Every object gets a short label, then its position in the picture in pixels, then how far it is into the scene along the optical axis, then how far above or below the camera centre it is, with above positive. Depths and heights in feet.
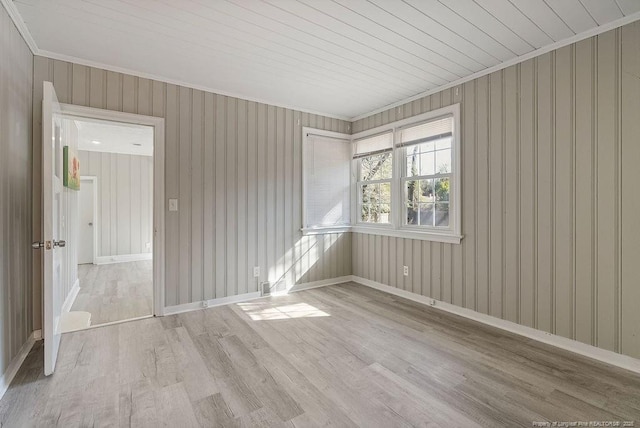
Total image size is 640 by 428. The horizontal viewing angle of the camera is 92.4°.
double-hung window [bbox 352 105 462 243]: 11.07 +1.48
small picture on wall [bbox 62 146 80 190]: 11.75 +1.88
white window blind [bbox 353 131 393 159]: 13.56 +3.24
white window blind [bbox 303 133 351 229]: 14.30 +1.59
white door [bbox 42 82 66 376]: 6.70 -0.35
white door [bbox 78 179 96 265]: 21.43 -0.49
